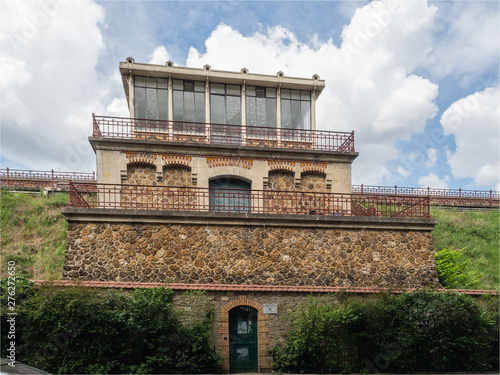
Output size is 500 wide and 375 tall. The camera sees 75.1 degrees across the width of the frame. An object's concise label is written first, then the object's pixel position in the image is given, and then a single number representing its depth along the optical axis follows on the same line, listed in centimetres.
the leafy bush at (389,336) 914
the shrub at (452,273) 1255
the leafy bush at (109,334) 800
